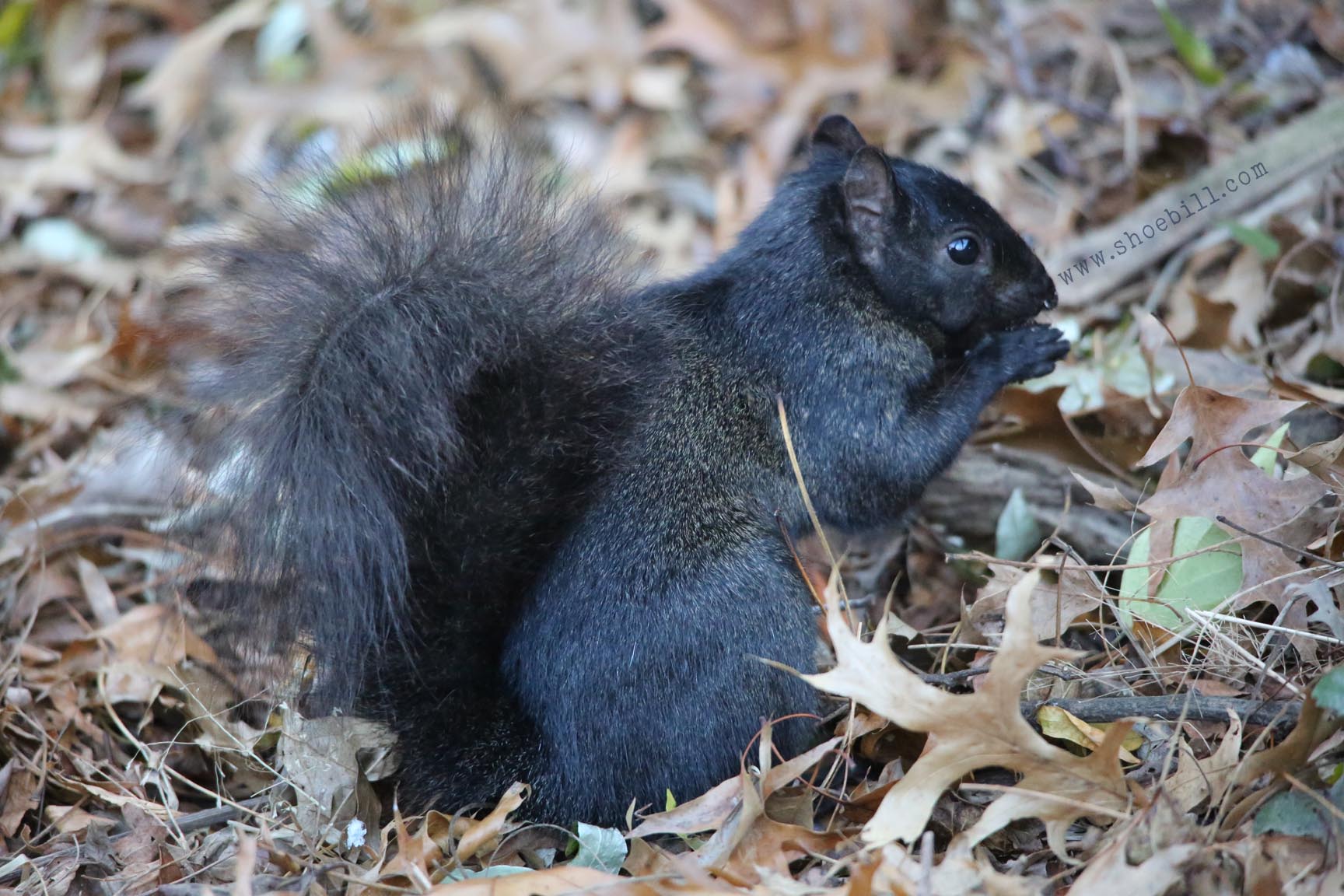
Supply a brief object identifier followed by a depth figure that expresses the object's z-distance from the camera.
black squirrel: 4.78
